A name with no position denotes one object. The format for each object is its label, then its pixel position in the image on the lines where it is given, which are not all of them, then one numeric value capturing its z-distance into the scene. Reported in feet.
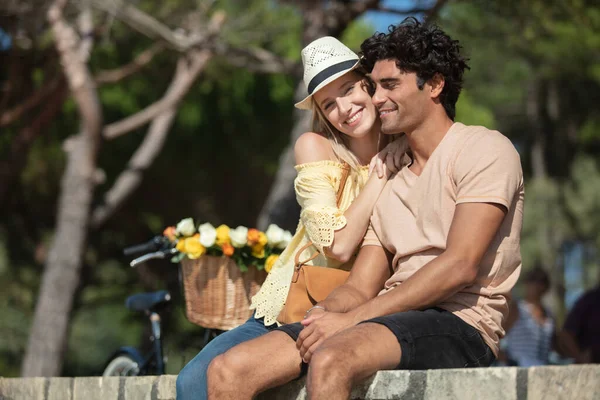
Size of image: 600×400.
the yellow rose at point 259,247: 35.07
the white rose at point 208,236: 34.22
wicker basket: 33.93
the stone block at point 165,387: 25.78
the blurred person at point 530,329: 56.37
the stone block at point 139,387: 26.32
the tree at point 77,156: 76.77
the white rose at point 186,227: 35.50
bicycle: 40.62
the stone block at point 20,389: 29.30
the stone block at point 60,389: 28.35
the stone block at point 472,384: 19.84
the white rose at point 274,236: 35.67
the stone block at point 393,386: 21.27
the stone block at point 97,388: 27.31
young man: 22.60
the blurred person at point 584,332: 53.51
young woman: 26.15
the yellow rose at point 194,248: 34.39
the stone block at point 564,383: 19.39
